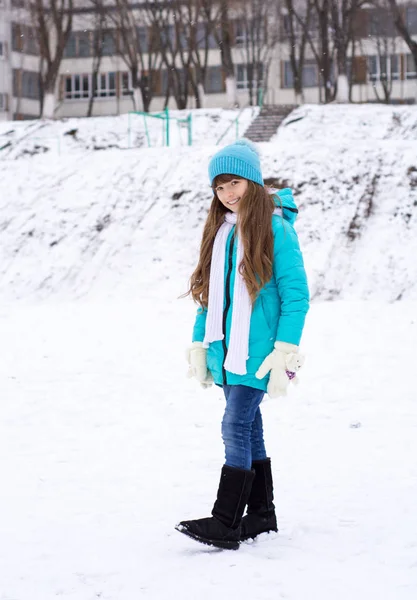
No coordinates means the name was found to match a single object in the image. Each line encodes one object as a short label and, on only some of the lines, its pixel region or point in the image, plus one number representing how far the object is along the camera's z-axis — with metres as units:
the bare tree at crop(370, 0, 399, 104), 44.53
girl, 3.87
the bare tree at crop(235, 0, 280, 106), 39.81
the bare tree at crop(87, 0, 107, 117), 36.34
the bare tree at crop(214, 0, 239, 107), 32.62
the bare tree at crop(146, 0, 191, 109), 36.91
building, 51.09
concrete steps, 24.30
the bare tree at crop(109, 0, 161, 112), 35.66
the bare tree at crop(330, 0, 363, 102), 30.38
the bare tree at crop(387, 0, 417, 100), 29.12
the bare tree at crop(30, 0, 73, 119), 31.66
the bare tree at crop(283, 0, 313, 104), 32.87
